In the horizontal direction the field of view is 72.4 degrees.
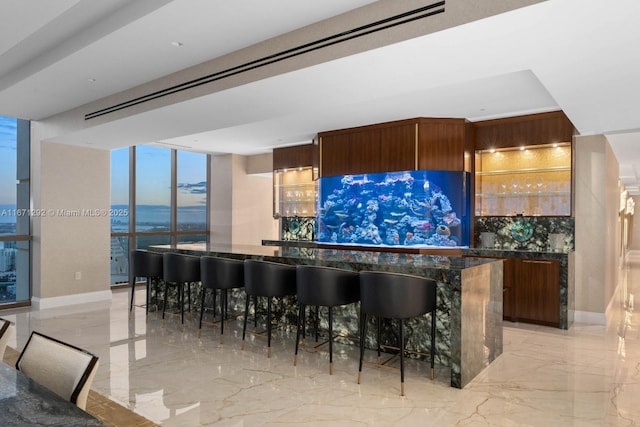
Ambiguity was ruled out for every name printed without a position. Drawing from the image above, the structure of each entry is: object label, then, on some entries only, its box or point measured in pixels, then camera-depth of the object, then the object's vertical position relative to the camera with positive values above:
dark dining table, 1.20 -0.58
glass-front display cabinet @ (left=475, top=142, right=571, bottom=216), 5.86 +0.45
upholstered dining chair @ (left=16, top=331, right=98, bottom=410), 1.51 -0.58
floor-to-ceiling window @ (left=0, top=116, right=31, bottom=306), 6.77 +0.02
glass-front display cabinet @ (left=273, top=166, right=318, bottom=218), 8.38 +0.40
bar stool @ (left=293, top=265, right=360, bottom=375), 3.76 -0.64
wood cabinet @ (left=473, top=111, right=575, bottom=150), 5.70 +1.13
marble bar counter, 3.48 -0.78
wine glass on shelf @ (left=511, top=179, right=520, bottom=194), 6.16 +0.39
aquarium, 6.25 +0.06
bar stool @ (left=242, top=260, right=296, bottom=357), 4.21 -0.65
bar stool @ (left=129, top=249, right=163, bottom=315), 5.67 -0.69
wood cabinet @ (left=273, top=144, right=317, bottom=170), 8.27 +1.09
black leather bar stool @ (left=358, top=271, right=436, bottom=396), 3.36 -0.65
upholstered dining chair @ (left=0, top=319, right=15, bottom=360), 2.10 -0.58
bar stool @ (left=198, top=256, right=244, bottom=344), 4.72 -0.67
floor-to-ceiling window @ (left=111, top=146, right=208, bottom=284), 8.50 +0.27
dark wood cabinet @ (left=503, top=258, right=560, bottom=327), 5.45 -0.99
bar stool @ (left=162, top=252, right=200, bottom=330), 5.20 -0.67
